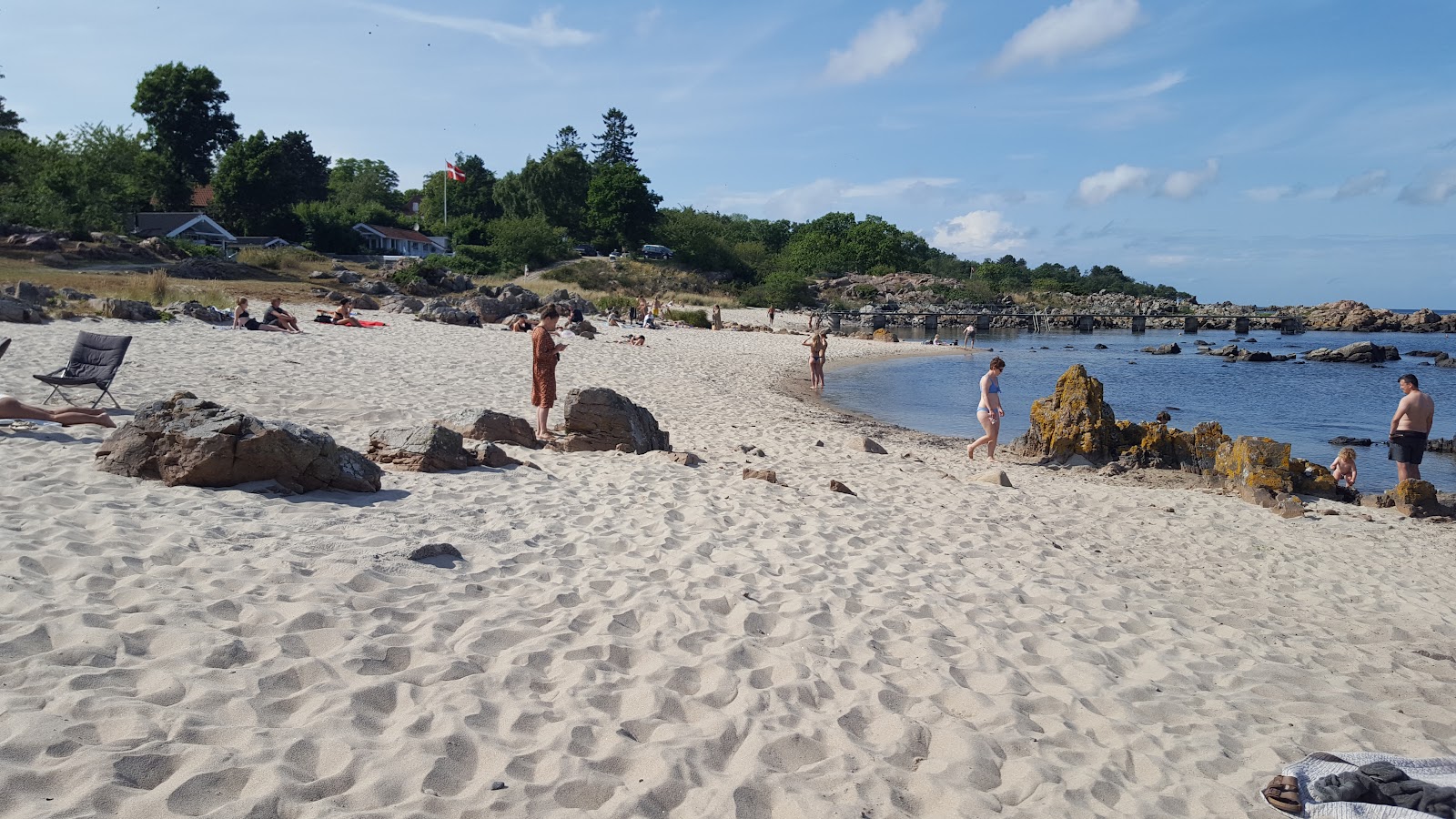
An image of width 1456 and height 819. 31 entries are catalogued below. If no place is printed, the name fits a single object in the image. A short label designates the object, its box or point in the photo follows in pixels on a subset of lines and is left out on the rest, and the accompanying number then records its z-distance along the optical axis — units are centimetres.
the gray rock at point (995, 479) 974
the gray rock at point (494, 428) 888
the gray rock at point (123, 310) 1714
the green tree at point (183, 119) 6162
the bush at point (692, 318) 3866
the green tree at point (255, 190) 5678
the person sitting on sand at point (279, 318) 1888
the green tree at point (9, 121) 5615
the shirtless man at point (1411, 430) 1100
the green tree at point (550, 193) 7819
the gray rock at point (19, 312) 1517
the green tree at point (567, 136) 9730
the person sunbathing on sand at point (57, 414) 705
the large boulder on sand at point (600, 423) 923
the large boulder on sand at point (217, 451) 595
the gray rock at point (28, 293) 1752
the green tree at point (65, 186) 3694
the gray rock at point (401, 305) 2745
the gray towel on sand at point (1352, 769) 327
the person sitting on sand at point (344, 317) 2181
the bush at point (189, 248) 3772
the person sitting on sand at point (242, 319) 1803
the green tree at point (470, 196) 8356
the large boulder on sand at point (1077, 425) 1242
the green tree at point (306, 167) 7469
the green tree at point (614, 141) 9638
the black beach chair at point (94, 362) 889
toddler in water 1162
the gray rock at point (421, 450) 731
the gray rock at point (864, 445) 1139
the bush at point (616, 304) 3912
